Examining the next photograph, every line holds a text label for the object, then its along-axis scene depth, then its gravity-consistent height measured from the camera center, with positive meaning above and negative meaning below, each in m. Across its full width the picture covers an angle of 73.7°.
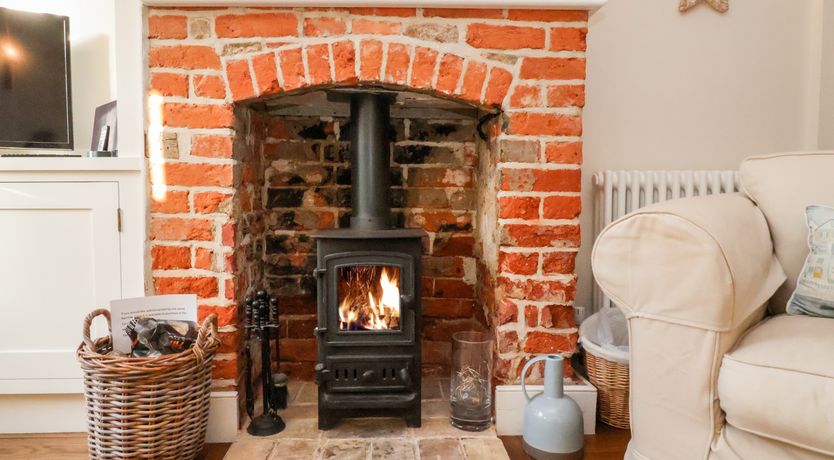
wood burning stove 1.87 -0.34
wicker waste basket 1.94 -0.63
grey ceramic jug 1.71 -0.69
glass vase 1.94 -0.64
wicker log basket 1.56 -0.57
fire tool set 1.86 -0.56
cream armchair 1.20 -0.33
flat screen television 2.04 +0.45
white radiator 2.32 +0.06
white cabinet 1.84 -0.19
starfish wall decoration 2.40 +0.85
